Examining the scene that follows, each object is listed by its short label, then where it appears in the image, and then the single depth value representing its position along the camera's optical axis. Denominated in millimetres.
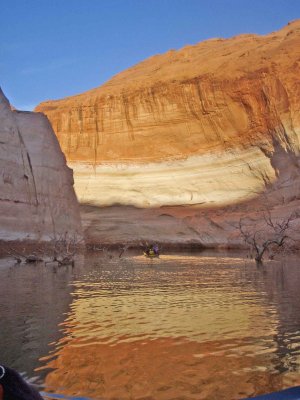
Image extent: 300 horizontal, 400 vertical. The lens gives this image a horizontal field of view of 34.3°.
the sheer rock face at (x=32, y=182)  29469
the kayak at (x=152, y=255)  30247
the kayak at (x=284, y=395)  2799
